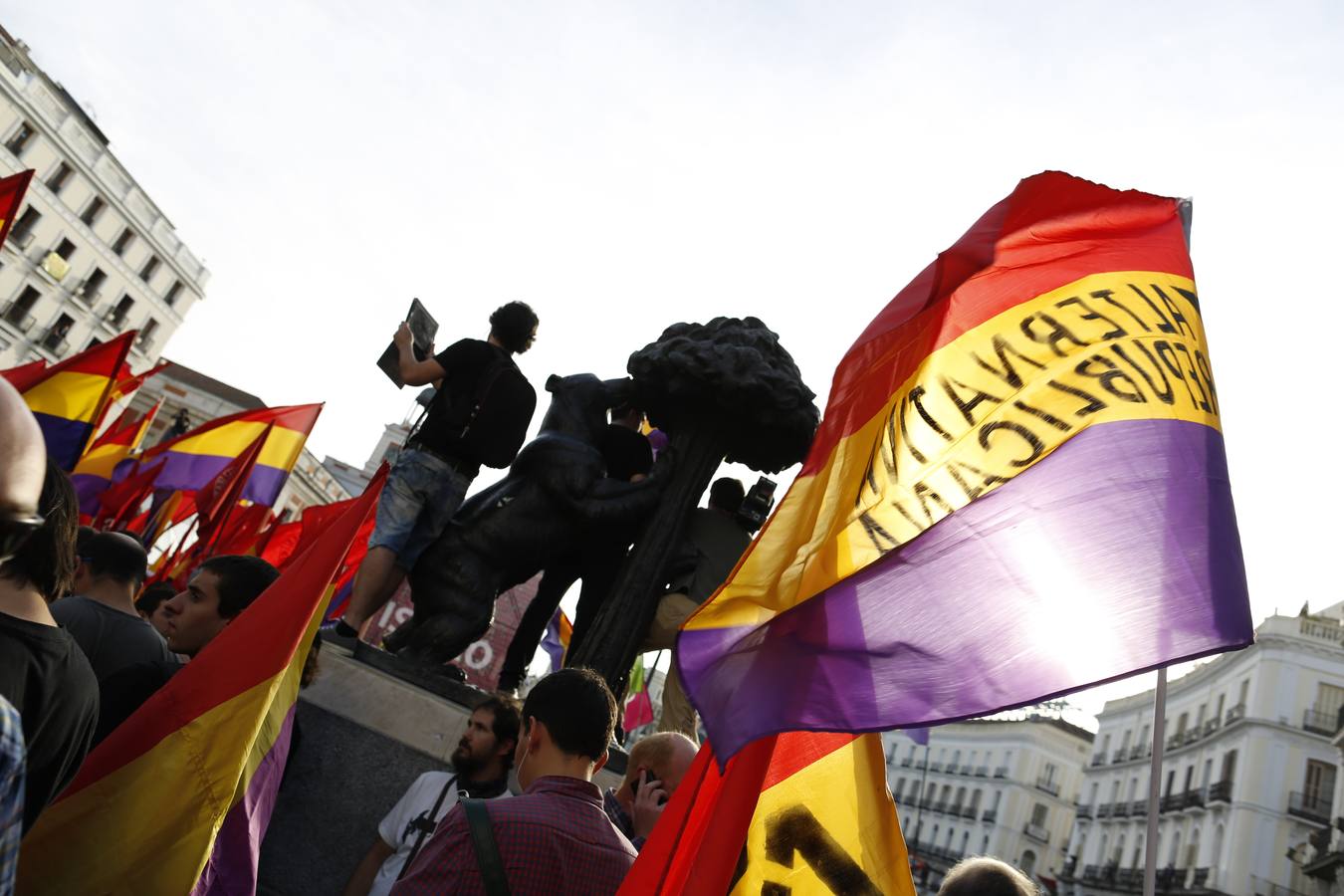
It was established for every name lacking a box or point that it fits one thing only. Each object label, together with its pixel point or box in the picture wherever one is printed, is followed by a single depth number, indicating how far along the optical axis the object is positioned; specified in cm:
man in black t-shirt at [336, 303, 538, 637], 397
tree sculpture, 405
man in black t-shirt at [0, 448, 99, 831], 166
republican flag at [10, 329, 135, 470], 808
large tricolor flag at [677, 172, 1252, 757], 201
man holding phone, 282
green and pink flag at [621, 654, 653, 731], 1562
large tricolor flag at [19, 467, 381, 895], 231
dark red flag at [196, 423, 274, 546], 804
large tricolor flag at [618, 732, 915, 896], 194
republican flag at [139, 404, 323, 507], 1025
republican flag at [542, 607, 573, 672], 1270
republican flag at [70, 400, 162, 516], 1045
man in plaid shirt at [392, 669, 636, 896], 200
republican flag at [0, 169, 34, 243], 640
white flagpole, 207
